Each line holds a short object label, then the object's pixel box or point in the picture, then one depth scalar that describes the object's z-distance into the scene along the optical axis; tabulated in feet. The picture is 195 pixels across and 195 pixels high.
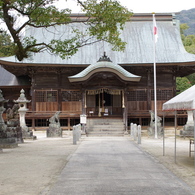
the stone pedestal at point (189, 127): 73.03
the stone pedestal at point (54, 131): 72.59
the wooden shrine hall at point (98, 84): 85.87
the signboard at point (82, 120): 71.26
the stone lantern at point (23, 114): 67.87
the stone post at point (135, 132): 63.61
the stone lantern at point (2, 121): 47.46
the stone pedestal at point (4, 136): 47.44
